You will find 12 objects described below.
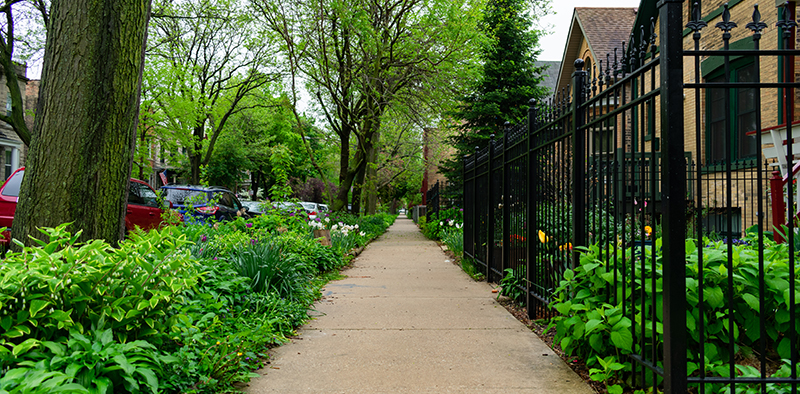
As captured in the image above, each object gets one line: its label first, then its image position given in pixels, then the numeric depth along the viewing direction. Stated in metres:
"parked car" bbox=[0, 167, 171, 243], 10.27
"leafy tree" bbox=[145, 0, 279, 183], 21.39
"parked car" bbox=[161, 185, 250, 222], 10.04
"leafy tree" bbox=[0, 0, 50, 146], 15.08
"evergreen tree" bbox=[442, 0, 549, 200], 16.25
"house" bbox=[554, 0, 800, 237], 8.73
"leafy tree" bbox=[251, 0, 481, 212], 13.91
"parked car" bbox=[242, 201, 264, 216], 19.31
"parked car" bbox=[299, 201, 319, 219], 24.96
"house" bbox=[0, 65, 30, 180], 21.73
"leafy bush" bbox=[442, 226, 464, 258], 11.69
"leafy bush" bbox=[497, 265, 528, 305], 5.97
